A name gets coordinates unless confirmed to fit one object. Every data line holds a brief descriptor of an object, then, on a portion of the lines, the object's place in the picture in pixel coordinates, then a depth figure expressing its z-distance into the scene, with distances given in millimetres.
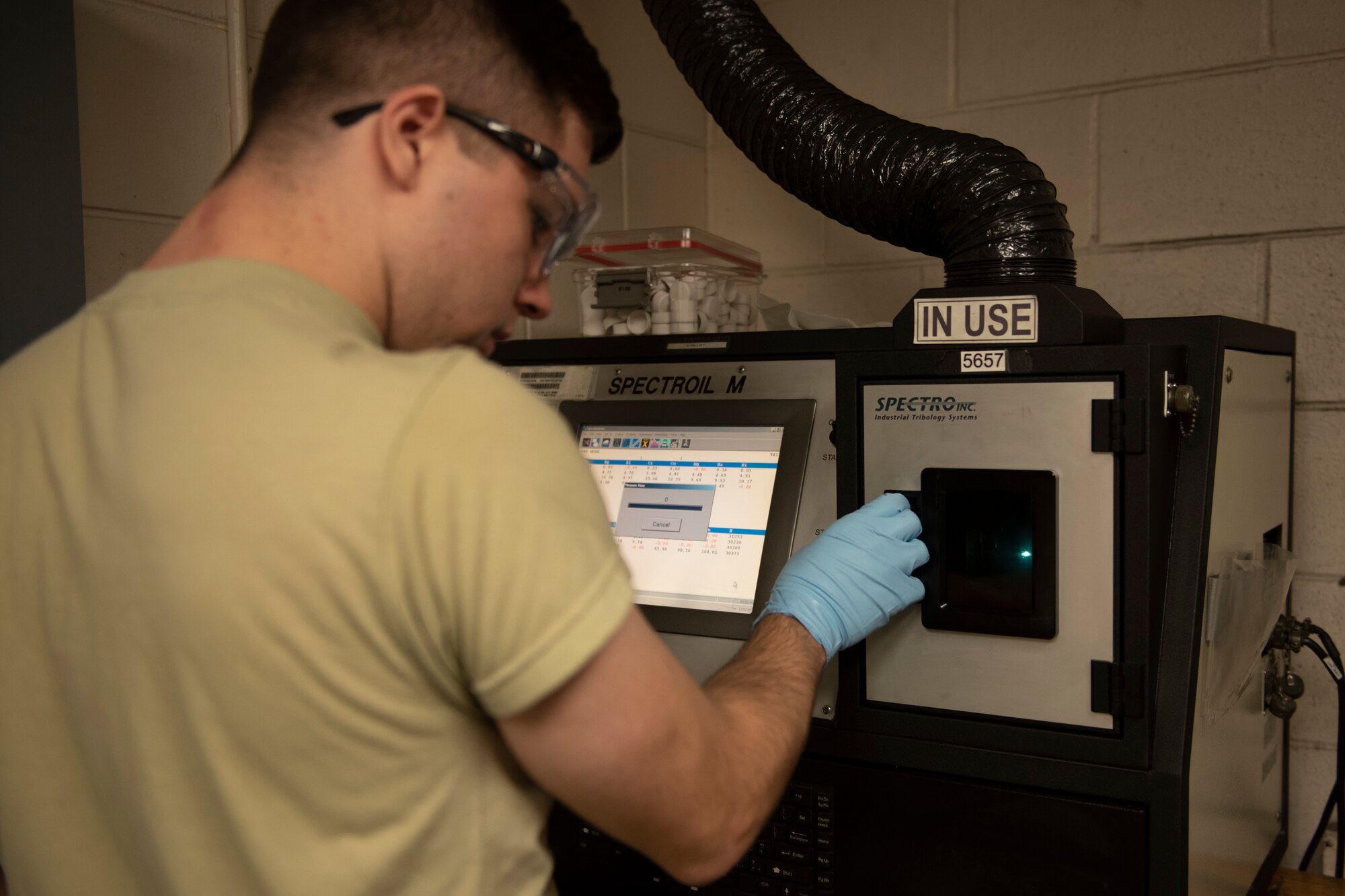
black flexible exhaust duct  1130
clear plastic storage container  1469
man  572
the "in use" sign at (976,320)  996
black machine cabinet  938
